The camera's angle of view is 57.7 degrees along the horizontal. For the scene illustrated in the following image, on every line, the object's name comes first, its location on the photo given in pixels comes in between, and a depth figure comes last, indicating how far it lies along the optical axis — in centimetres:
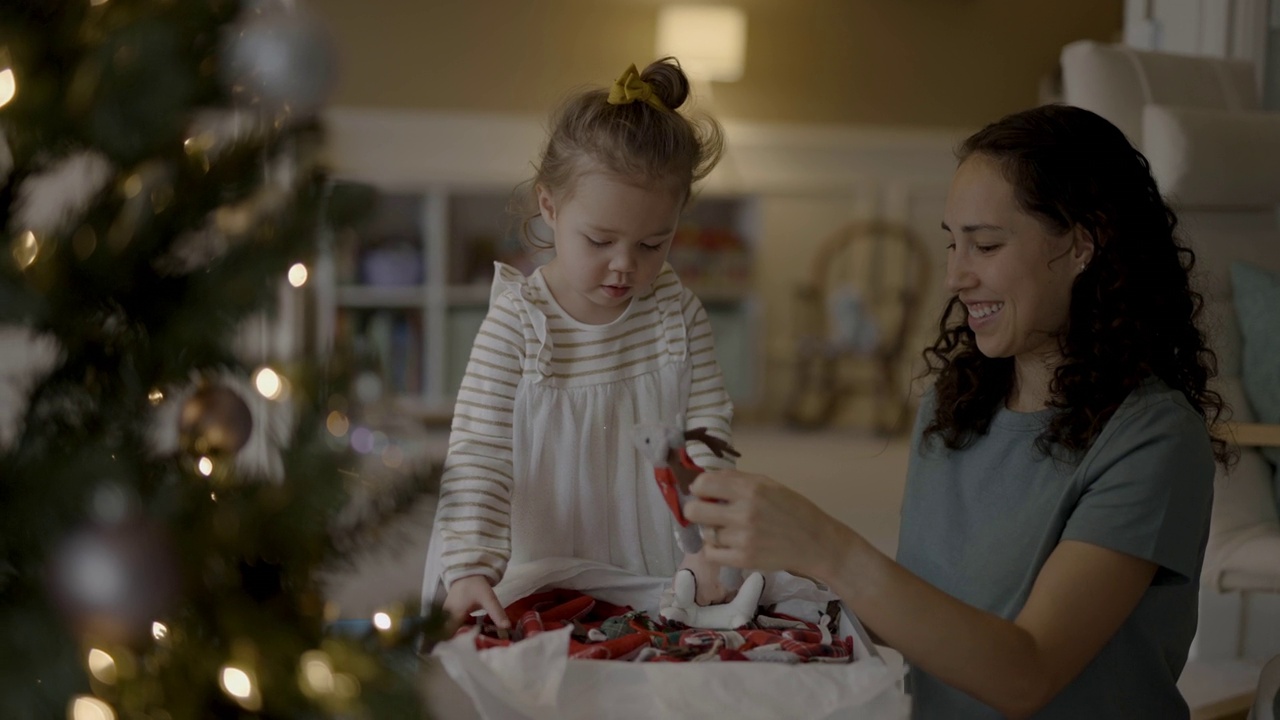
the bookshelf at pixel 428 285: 496
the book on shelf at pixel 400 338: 498
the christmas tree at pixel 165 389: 49
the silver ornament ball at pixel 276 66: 56
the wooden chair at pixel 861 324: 532
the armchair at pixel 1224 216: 186
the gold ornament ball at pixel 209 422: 59
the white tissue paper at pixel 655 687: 84
